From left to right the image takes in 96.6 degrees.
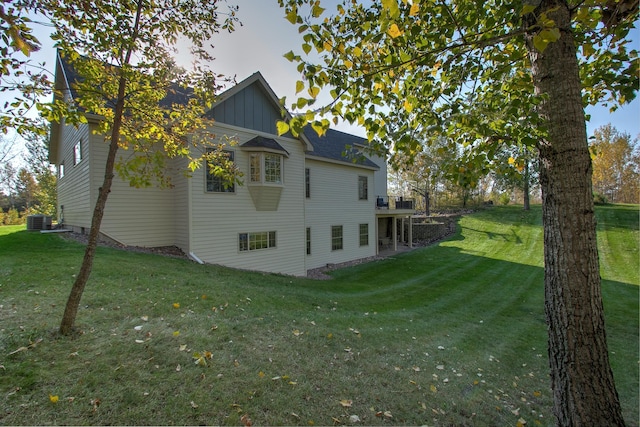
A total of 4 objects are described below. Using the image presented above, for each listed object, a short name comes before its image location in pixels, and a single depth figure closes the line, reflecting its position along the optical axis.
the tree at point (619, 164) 30.14
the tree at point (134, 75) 3.29
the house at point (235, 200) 9.56
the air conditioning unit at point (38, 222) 12.48
